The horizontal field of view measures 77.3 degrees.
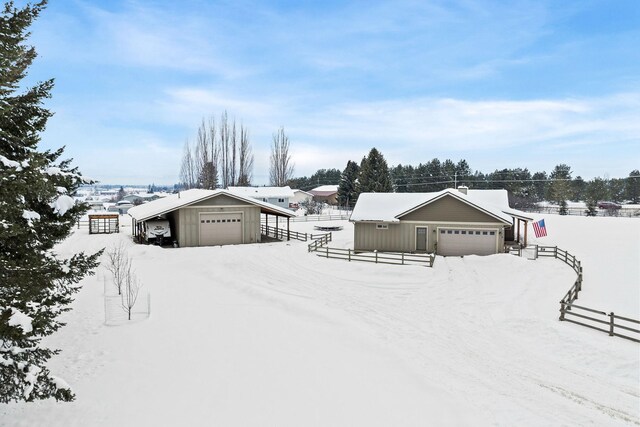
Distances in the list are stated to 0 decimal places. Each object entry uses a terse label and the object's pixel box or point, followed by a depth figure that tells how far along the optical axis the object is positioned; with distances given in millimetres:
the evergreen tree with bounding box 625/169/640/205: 91312
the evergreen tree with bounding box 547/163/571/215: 76812
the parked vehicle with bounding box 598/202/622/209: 70562
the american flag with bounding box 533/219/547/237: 31633
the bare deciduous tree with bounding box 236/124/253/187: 66625
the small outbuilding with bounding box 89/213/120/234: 37494
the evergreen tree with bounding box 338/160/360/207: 79025
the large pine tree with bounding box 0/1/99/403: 6676
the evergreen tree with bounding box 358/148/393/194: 65812
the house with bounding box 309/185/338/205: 95125
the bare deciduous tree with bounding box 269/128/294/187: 71250
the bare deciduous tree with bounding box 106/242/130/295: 16947
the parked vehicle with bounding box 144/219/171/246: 30078
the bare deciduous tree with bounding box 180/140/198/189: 70188
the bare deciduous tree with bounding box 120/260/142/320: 14703
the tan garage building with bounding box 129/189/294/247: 29109
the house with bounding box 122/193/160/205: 99350
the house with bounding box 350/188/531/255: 27250
